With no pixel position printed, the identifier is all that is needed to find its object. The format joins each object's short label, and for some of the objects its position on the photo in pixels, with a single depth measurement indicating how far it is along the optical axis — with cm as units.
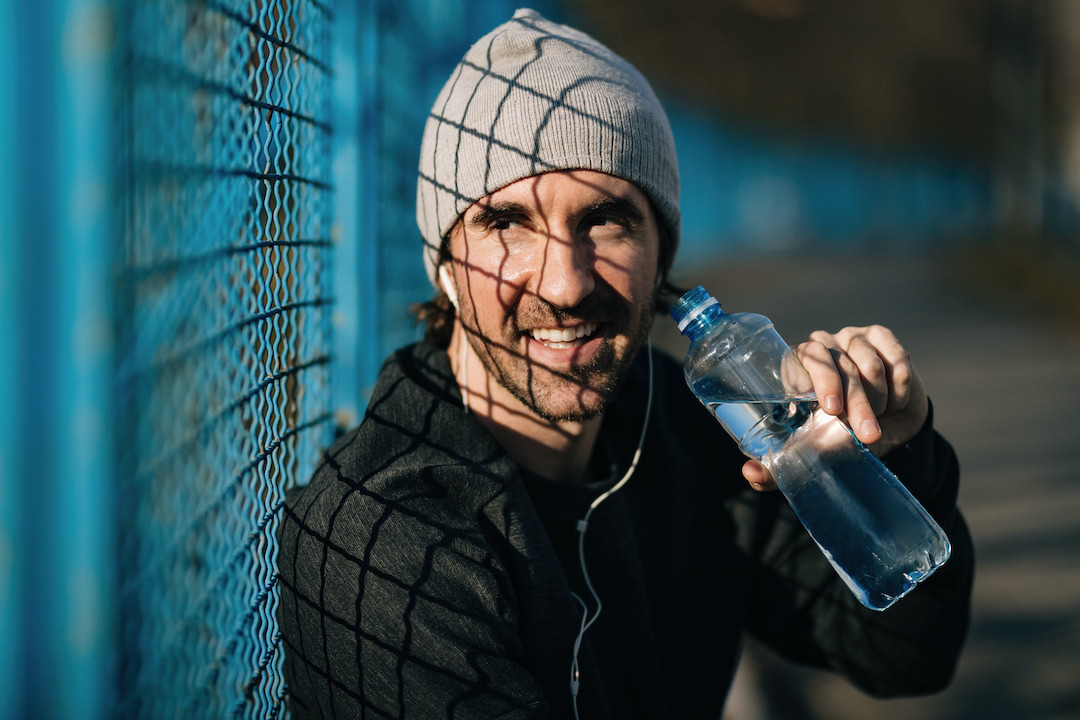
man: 113
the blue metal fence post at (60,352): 79
